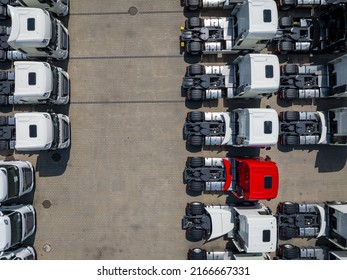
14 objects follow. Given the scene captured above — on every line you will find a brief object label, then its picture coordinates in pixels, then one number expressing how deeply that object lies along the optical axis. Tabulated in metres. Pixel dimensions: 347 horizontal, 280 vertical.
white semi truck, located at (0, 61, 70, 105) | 19.94
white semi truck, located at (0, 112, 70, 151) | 20.06
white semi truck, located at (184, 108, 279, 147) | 22.01
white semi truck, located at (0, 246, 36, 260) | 20.98
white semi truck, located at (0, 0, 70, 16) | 21.00
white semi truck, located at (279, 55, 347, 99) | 22.45
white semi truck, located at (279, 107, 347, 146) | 22.25
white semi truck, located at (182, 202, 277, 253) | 20.22
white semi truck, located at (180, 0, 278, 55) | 21.31
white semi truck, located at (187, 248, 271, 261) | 21.86
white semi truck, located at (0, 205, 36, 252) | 19.48
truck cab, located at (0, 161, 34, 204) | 19.71
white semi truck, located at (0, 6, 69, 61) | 19.72
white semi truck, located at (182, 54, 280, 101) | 21.19
